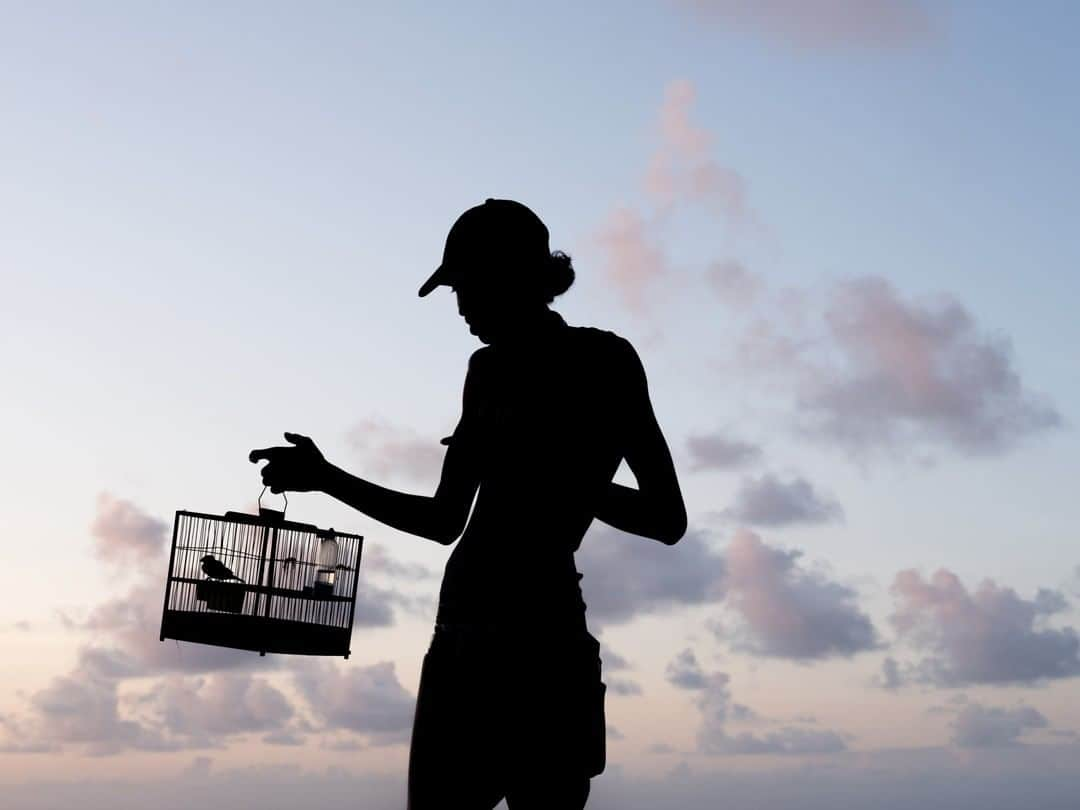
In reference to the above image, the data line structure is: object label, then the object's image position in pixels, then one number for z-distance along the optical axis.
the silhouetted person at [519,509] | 5.12
